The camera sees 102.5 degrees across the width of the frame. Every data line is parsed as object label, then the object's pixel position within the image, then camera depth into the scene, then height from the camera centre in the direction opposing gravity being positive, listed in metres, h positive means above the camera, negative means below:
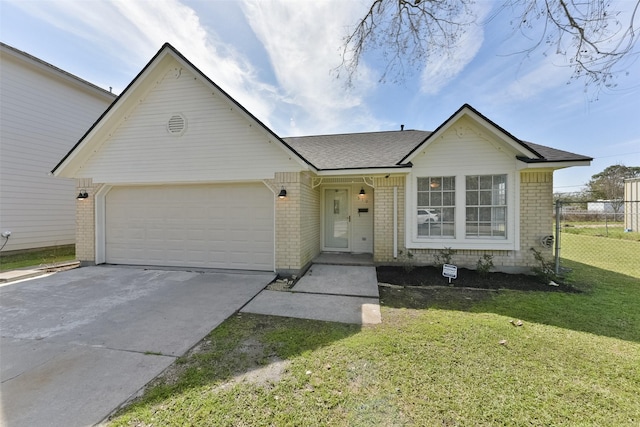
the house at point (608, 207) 18.54 +0.47
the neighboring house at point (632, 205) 15.04 +0.45
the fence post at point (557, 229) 6.56 -0.44
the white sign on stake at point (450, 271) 6.08 -1.41
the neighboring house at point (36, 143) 9.73 +2.84
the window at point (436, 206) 7.38 +0.18
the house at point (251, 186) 6.90 +0.77
